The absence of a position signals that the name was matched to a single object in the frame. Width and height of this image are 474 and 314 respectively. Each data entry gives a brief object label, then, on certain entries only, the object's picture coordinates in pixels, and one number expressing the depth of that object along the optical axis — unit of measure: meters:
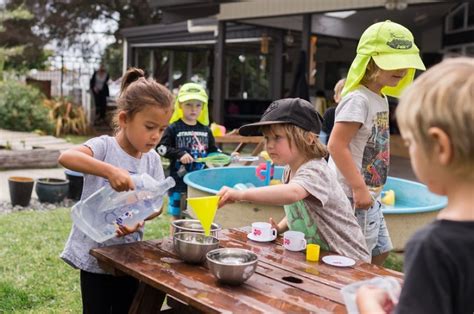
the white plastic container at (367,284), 1.45
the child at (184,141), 5.16
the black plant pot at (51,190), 7.05
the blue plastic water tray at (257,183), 5.66
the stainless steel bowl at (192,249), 2.24
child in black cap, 2.55
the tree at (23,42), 22.05
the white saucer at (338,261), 2.34
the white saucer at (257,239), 2.65
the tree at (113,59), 27.95
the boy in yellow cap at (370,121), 2.89
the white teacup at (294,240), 2.50
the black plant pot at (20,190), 6.86
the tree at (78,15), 24.02
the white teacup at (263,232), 2.67
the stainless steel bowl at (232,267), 1.98
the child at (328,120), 5.64
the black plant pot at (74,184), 7.32
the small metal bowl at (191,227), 2.49
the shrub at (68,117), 15.11
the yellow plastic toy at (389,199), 5.93
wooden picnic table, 1.87
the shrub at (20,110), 13.31
